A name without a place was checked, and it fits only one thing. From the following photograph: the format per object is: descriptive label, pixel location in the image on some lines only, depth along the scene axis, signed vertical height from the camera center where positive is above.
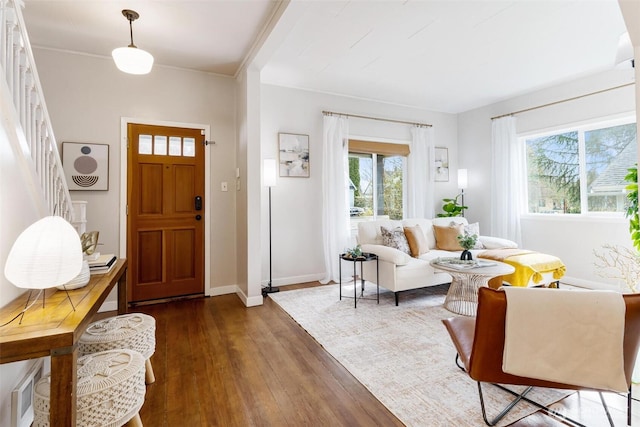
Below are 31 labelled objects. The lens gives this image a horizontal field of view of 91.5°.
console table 1.03 -0.42
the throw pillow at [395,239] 3.71 -0.28
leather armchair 1.30 -0.59
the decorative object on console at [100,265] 1.89 -0.30
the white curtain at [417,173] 5.21 +0.72
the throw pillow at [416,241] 3.79 -0.31
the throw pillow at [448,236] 4.11 -0.27
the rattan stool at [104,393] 1.26 -0.74
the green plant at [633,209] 2.79 +0.05
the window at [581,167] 3.82 +0.64
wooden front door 3.52 +0.07
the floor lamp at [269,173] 3.89 +0.55
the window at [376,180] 4.88 +0.59
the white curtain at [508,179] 4.79 +0.56
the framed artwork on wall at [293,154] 4.29 +0.86
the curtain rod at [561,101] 3.80 +1.57
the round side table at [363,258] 3.41 -0.47
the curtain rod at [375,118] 4.50 +1.54
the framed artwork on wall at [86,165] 3.21 +0.55
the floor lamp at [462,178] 5.23 +0.63
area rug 1.71 -1.03
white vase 1.55 -0.32
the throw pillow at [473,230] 4.20 -0.20
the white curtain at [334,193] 4.42 +0.34
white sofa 3.36 -0.49
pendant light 2.44 +1.26
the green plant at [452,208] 5.20 +0.12
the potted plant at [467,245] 3.26 -0.31
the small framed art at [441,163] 5.59 +0.94
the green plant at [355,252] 3.49 -0.41
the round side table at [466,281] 2.96 -0.68
